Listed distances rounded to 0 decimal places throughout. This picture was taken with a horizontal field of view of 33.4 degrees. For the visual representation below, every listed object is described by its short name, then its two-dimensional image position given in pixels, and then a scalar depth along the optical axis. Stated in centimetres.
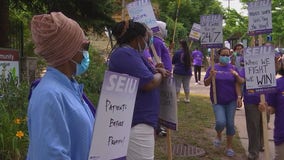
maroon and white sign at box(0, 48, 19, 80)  697
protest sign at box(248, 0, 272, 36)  607
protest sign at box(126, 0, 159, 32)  569
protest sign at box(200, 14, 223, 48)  795
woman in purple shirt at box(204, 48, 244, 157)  737
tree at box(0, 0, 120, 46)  870
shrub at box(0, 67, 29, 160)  496
